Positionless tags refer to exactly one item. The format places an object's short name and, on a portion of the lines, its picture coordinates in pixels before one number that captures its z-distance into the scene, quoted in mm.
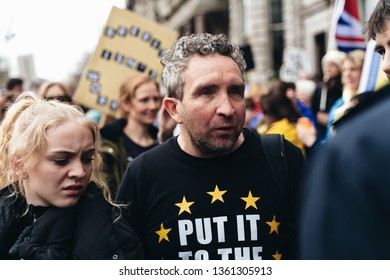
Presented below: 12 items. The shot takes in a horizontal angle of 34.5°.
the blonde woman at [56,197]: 2123
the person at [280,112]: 5195
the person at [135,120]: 4781
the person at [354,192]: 796
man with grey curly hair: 2289
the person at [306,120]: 5344
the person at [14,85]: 8453
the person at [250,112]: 8311
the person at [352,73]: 5871
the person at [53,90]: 5395
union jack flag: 6344
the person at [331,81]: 7816
